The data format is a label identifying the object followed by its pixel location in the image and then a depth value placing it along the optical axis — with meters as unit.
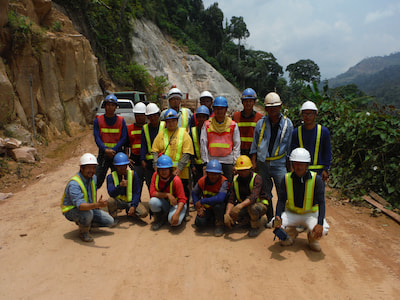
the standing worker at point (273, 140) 4.58
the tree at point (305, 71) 54.78
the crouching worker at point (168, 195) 4.55
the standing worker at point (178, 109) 5.46
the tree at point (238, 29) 47.53
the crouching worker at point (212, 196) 4.44
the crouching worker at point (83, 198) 4.14
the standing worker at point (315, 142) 4.43
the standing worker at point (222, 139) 4.74
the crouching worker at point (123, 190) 4.79
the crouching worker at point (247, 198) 4.31
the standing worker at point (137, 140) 5.43
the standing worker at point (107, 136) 5.26
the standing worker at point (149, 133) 5.12
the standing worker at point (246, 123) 5.06
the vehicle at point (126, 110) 12.95
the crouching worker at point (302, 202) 3.86
